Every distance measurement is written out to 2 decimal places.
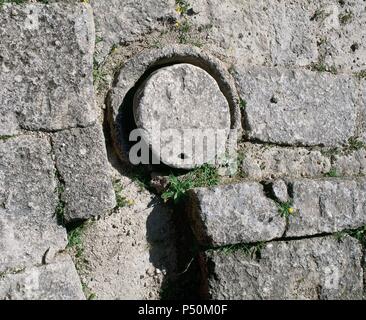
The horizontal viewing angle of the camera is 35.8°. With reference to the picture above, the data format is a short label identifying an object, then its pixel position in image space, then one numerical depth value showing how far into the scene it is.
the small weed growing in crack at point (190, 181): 2.91
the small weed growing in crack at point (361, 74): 3.57
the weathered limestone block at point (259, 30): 3.15
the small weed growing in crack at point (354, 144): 3.47
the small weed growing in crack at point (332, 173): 3.36
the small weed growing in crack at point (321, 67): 3.43
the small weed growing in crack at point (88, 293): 2.74
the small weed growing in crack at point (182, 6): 3.05
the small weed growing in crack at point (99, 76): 2.86
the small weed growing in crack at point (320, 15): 3.44
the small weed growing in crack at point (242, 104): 3.15
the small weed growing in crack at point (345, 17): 3.55
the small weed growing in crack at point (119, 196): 2.85
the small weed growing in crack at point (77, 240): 2.71
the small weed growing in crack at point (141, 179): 2.93
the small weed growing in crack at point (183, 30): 3.06
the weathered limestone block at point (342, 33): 3.48
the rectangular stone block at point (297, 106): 3.19
